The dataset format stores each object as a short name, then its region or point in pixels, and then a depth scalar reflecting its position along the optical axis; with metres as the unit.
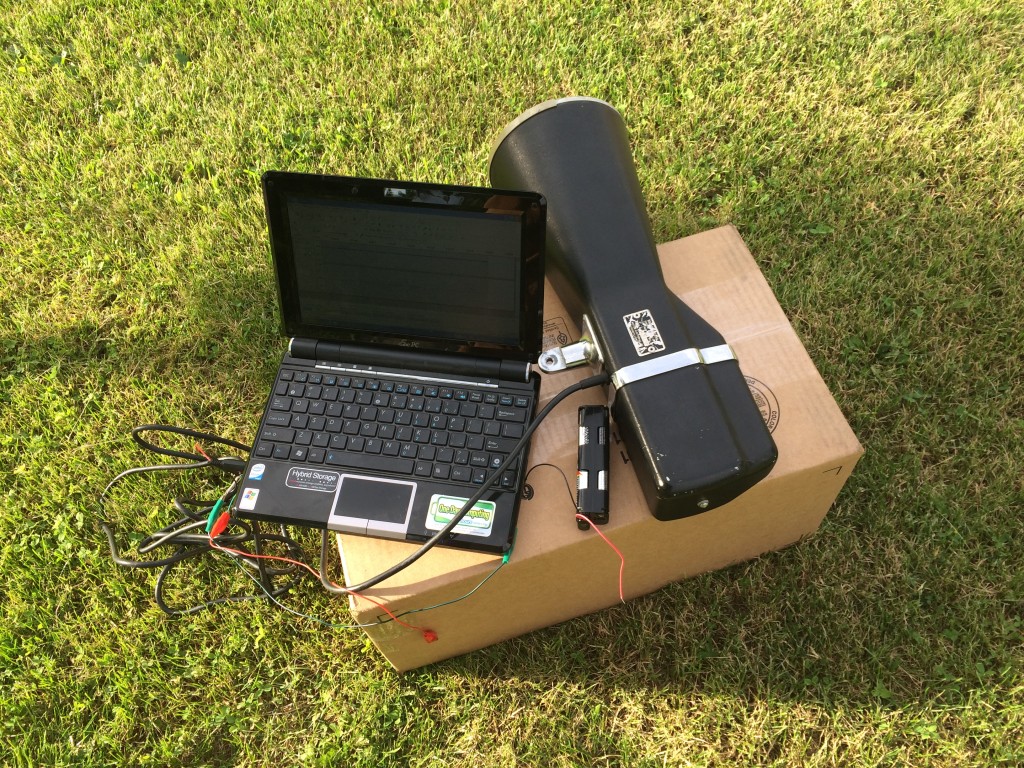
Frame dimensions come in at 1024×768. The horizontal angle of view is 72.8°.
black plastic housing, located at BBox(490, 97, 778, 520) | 1.26
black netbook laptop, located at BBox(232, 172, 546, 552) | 1.34
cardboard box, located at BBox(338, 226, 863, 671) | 1.39
